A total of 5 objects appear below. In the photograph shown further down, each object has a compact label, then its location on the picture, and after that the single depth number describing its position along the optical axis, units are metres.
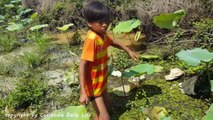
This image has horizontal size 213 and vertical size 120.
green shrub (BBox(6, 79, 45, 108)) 3.38
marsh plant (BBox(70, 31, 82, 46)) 5.21
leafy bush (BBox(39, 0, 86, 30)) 6.19
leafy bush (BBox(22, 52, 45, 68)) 4.41
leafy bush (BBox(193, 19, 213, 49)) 3.83
